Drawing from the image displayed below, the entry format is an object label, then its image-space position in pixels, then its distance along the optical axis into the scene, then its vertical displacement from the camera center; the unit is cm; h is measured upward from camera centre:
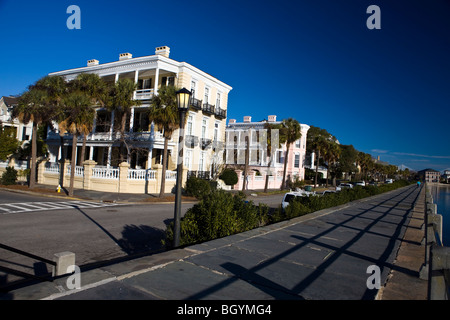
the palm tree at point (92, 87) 2412 +635
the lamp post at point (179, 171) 687 -9
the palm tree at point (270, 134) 3516 +463
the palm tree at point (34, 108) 2206 +399
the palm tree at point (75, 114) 2058 +345
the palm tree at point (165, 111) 2153 +417
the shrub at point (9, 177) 2545 -150
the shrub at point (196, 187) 2431 -147
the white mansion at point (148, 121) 2861 +549
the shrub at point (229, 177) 3309 -74
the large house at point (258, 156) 4099 +270
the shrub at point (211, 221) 755 -136
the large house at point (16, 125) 4340 +521
